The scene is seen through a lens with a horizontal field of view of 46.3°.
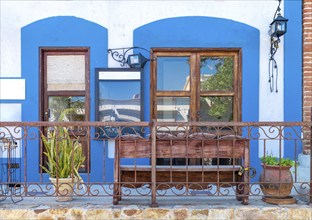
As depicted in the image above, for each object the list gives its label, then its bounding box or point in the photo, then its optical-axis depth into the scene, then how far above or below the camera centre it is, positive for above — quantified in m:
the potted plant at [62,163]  4.70 -0.75
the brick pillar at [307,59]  6.12 +0.79
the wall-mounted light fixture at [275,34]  5.77 +1.15
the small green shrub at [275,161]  4.74 -0.73
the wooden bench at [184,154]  4.64 -0.62
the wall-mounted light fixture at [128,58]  6.00 +0.80
